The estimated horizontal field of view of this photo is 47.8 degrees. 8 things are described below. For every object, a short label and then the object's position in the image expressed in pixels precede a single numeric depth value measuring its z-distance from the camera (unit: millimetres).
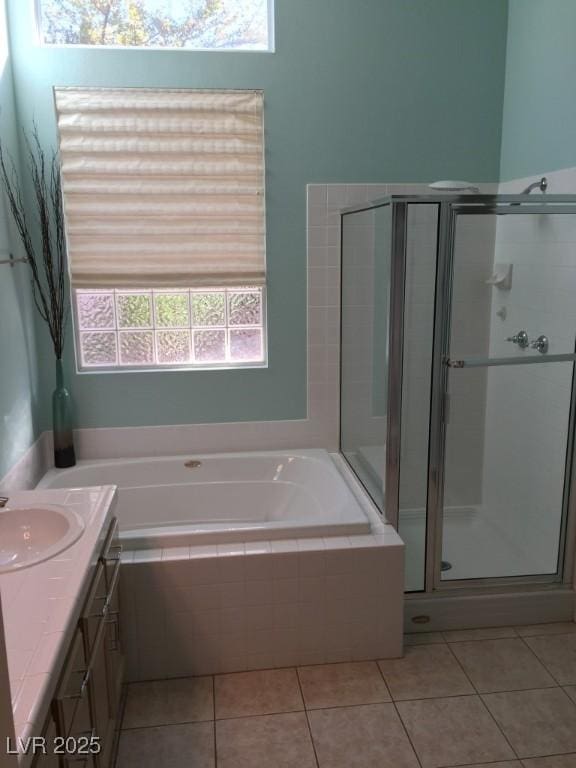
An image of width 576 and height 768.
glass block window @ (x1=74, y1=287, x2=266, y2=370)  3324
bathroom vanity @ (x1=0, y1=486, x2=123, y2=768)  1218
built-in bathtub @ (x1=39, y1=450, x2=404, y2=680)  2441
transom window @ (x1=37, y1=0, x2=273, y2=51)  3051
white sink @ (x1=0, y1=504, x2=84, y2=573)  1961
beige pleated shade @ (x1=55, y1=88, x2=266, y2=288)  3098
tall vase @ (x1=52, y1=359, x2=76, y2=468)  3176
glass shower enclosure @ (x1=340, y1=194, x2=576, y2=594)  2613
